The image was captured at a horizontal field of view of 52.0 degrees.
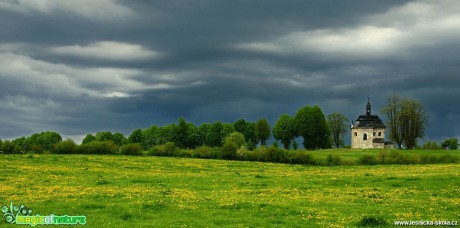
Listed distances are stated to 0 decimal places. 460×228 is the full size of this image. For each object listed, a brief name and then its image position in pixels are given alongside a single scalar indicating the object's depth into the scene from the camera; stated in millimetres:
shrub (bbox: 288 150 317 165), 90438
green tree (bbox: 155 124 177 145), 185988
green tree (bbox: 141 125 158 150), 198750
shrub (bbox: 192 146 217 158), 98875
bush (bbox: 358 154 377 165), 86312
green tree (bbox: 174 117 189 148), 184288
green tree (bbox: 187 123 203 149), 191500
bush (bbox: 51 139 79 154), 98750
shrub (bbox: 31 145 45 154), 97375
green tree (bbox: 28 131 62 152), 97500
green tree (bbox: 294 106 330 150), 160000
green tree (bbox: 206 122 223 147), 189750
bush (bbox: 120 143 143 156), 98062
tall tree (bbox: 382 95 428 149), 150125
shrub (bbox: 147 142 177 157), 100375
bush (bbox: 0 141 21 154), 93688
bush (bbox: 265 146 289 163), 91500
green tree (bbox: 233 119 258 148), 197875
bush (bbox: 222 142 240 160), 97375
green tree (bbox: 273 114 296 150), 169375
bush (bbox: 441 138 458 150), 163100
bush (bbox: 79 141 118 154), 100000
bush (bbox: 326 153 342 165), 86188
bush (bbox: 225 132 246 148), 140250
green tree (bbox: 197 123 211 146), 192888
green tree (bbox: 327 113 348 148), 193125
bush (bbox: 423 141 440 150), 153625
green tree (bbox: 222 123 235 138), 187375
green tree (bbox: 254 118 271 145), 187500
